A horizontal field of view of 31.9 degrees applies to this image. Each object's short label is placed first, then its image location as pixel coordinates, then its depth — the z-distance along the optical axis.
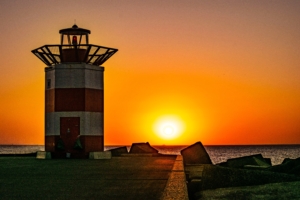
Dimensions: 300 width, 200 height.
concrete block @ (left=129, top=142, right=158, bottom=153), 35.37
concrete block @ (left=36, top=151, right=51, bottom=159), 26.40
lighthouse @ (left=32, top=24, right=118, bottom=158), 26.55
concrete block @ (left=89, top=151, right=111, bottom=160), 26.38
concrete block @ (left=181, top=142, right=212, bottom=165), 29.06
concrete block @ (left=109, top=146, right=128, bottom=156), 33.47
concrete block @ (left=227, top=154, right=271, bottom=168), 24.19
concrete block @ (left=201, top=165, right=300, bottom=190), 12.00
